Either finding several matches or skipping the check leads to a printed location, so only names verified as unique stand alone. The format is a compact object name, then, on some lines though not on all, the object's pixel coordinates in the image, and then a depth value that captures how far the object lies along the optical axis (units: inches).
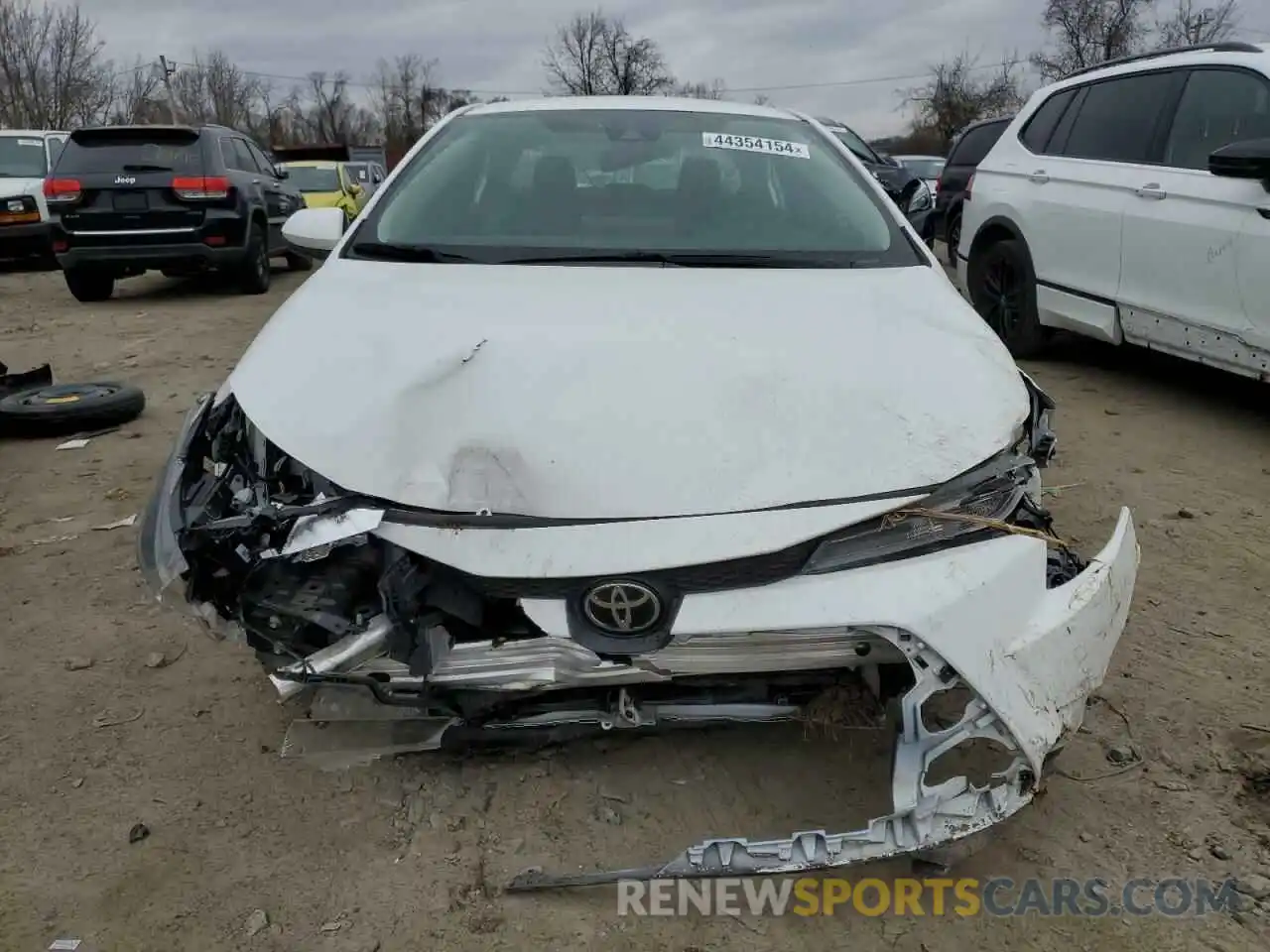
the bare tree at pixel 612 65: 2018.9
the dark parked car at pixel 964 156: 368.2
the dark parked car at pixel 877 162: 393.7
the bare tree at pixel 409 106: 2276.1
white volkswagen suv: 167.3
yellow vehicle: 489.4
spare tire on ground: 190.2
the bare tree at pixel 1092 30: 1359.5
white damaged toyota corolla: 69.5
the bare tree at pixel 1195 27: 1314.0
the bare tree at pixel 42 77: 1270.9
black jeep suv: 332.8
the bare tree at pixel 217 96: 1966.0
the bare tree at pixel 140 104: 1572.3
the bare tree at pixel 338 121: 2203.5
